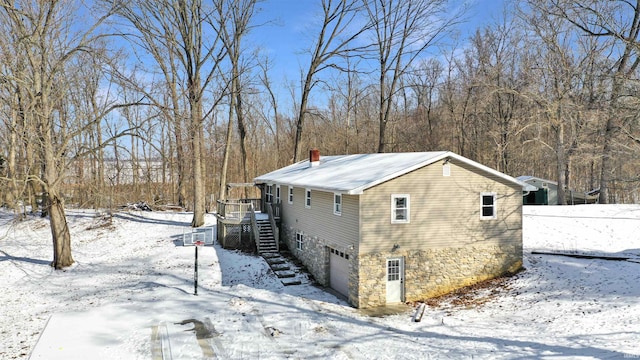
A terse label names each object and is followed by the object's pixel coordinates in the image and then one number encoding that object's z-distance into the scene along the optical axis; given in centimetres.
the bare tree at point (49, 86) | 1522
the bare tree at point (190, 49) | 2209
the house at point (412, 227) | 1388
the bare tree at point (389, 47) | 2948
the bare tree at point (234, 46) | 2625
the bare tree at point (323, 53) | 2758
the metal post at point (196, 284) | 1374
